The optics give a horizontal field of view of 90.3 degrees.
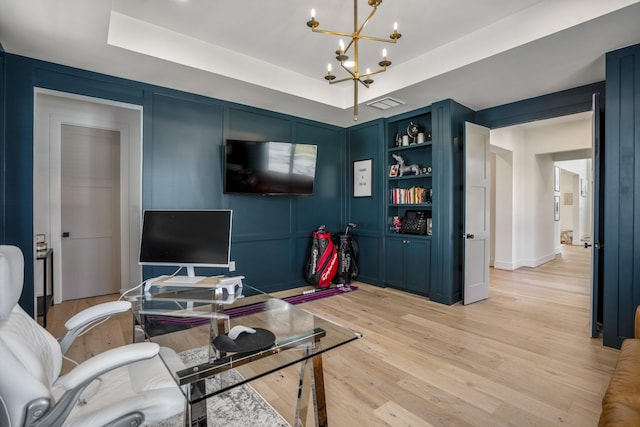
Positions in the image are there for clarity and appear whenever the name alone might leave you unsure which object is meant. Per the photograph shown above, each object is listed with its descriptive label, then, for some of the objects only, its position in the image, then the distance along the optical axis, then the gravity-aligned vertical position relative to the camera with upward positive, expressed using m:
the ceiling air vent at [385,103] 3.95 +1.40
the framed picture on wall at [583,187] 10.20 +0.83
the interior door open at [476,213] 3.95 -0.01
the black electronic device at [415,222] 4.34 -0.14
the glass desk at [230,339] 1.38 -0.68
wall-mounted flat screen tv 3.93 +0.57
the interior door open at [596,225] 2.90 -0.12
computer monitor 2.82 -0.24
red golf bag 4.55 -0.72
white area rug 1.76 -1.18
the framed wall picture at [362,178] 4.95 +0.53
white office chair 0.94 -0.58
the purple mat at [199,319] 2.00 -0.68
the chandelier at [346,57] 1.94 +1.09
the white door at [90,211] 3.99 +0.00
